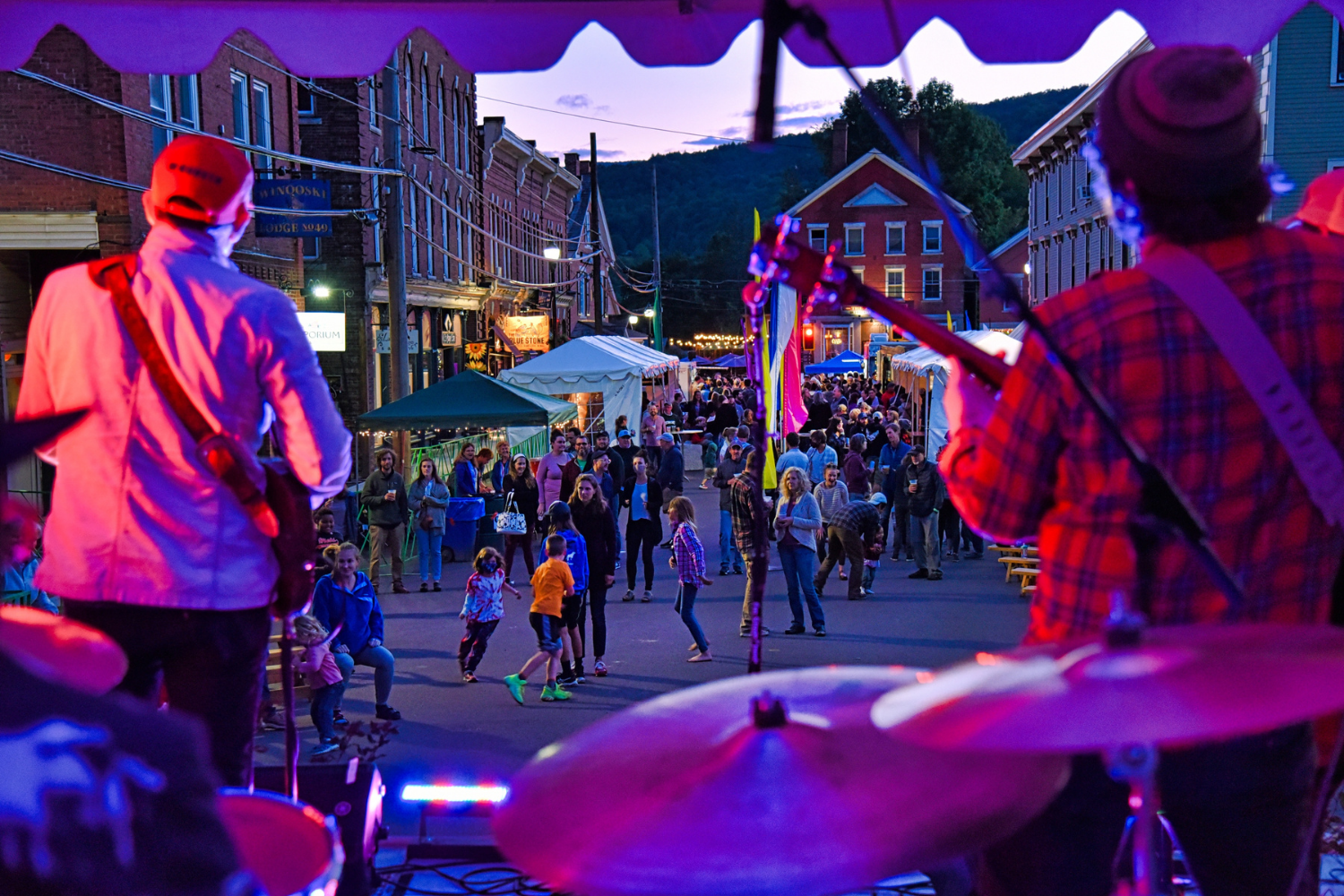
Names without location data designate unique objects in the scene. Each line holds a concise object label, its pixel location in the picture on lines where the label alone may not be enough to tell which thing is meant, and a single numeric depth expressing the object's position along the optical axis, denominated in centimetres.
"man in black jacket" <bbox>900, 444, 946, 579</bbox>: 1644
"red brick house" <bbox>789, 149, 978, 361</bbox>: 6412
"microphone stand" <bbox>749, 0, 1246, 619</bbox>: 190
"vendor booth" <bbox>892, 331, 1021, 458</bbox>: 2206
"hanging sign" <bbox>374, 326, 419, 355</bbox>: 2686
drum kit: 151
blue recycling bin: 1853
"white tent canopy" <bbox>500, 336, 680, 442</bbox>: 2572
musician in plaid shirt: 205
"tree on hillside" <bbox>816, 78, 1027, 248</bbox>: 7281
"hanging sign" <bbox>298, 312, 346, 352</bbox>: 2575
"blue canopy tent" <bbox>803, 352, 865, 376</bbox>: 5009
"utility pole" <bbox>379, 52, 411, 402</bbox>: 1903
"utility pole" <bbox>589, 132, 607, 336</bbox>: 4006
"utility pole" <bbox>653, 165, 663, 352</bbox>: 5521
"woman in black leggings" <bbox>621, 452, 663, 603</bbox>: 1560
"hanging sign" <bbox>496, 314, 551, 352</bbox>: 4003
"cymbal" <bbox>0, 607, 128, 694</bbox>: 154
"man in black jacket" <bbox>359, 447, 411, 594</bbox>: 1628
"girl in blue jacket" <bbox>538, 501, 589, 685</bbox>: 1122
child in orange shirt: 1069
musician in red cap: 272
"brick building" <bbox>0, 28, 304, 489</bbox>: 1819
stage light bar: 510
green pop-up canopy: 1770
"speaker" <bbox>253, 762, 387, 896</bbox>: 407
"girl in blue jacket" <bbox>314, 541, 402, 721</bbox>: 992
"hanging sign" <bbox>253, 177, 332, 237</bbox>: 1908
